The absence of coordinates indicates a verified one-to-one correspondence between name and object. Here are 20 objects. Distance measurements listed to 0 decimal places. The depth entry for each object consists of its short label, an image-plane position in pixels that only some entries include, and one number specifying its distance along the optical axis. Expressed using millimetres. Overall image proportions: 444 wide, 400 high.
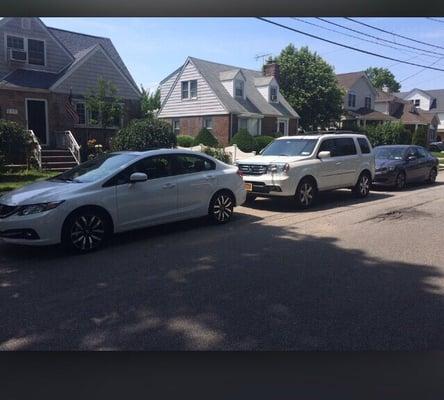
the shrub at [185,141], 30297
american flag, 22594
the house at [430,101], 67562
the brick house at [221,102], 33531
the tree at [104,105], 21078
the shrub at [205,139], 29797
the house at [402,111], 54219
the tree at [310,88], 40750
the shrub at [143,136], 17641
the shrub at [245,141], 29125
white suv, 11031
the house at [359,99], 46281
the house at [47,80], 21594
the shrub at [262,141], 29973
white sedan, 6695
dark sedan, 15102
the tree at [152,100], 45000
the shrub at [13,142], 15727
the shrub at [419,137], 40281
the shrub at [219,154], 21156
